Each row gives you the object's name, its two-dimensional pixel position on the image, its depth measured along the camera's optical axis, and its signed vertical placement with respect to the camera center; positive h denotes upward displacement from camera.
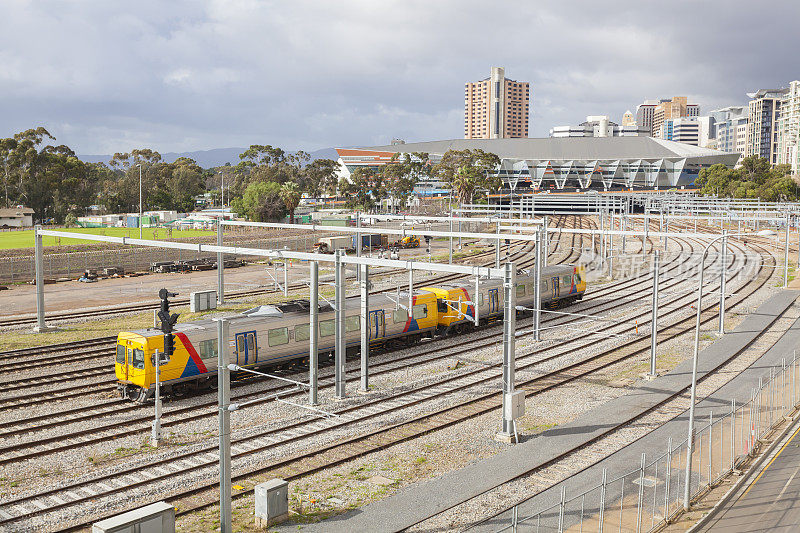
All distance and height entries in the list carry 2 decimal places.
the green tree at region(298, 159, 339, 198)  167.62 +9.96
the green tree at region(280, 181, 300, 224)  108.25 +3.35
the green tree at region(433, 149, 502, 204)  114.75 +8.09
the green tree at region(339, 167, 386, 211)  138.75 +5.91
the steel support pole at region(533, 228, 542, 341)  35.72 -3.59
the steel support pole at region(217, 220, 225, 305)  45.69 -4.26
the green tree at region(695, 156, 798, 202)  134.25 +8.05
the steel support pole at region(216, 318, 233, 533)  15.68 -5.08
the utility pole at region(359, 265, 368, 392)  28.06 -4.56
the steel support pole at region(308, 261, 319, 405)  25.67 -4.59
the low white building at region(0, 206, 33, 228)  104.25 -0.28
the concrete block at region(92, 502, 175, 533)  14.45 -6.52
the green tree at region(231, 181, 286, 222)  107.12 +2.14
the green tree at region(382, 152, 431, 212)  135.50 +7.96
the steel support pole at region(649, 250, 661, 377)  29.56 -4.61
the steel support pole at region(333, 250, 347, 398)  26.44 -4.44
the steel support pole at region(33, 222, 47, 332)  38.25 -3.79
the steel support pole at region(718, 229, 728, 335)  39.06 -5.13
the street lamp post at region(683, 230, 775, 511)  17.77 -6.27
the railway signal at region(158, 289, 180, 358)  20.47 -3.19
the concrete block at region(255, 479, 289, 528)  16.66 -6.95
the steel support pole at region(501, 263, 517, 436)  22.83 -4.28
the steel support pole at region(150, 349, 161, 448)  22.33 -7.00
